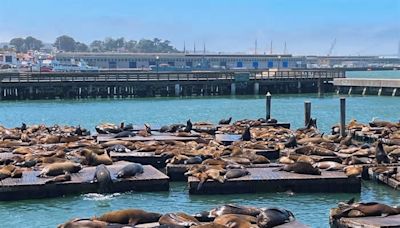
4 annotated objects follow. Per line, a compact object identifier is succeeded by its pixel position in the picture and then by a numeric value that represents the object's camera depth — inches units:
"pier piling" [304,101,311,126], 997.2
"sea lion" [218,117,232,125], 1075.3
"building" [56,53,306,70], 5334.6
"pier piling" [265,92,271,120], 1082.5
